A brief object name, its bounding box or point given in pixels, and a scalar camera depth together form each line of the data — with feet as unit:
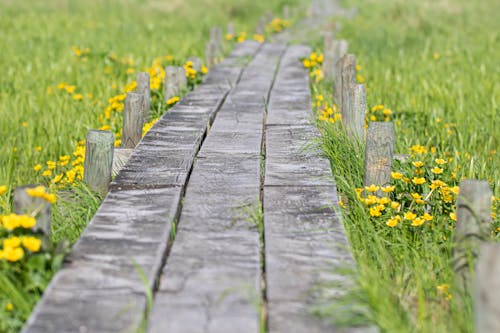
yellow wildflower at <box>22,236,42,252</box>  16.84
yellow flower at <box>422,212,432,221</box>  22.66
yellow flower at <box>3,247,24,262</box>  16.60
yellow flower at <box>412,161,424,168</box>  26.36
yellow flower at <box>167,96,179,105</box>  40.38
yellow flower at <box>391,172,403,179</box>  25.71
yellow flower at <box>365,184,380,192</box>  24.09
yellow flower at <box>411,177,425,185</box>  25.21
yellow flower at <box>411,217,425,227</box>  22.15
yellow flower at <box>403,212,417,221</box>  22.62
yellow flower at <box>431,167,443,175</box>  25.54
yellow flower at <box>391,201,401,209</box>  23.17
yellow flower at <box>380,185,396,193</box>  24.44
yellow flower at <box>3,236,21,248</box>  16.90
